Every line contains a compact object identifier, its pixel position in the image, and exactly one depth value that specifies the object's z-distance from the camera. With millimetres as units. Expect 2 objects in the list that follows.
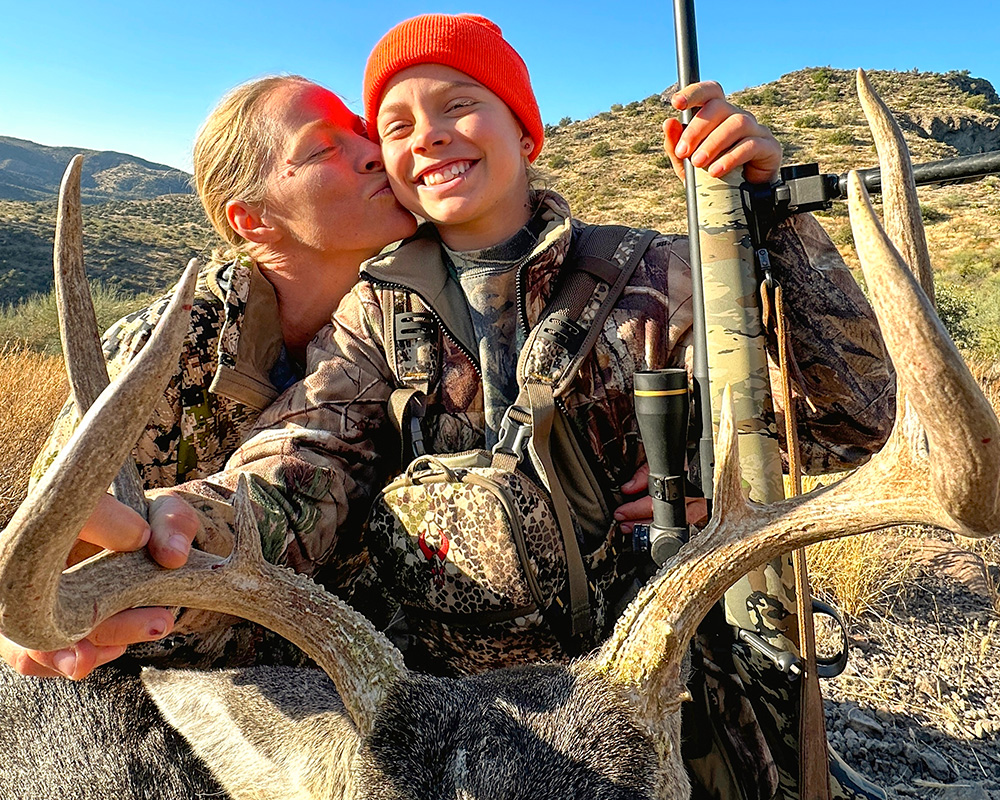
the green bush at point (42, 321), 14553
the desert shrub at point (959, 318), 11659
